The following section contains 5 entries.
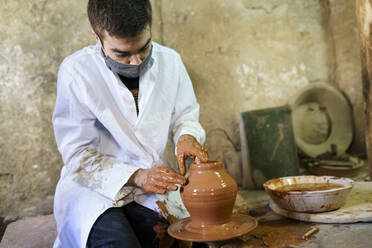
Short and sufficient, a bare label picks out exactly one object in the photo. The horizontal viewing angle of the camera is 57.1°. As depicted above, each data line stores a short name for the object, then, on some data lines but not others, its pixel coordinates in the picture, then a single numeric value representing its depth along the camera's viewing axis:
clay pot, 1.73
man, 1.94
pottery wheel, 1.64
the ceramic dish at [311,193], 1.87
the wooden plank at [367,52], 2.87
